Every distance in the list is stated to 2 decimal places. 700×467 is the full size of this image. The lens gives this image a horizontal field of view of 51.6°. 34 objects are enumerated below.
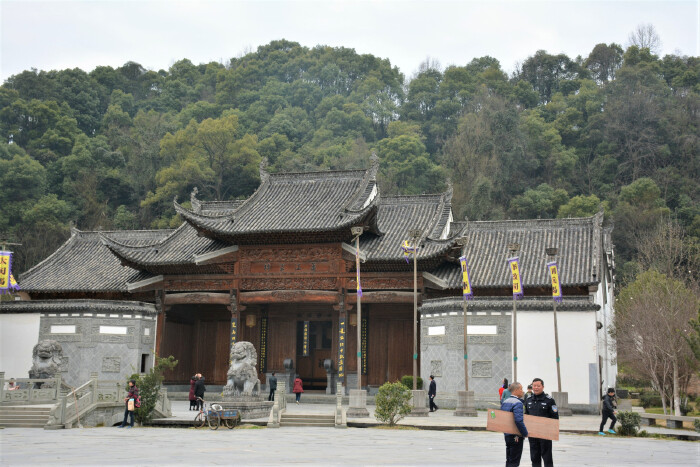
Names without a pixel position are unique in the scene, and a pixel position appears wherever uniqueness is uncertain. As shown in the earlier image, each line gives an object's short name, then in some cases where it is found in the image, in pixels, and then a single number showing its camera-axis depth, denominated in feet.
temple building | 86.99
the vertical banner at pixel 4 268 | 89.25
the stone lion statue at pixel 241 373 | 70.49
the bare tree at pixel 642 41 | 268.35
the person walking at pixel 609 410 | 57.98
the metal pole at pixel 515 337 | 81.01
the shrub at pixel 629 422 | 58.90
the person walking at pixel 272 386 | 89.86
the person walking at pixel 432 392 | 82.53
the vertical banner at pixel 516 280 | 81.10
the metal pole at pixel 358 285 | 78.16
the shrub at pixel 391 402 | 65.31
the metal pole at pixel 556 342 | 81.51
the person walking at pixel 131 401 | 66.49
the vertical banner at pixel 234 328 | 99.60
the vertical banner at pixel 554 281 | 82.12
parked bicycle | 64.75
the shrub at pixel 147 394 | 67.77
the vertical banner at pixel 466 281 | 82.23
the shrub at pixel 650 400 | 105.85
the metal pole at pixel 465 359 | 79.10
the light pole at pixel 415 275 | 78.64
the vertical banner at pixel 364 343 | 102.94
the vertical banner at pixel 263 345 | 106.42
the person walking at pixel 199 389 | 79.10
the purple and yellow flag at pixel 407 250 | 87.11
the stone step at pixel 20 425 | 66.69
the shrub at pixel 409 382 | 91.60
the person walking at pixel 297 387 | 92.12
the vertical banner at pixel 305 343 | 107.55
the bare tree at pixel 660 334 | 89.15
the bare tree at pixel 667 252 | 145.28
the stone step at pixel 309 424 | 67.96
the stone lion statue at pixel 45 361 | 82.38
